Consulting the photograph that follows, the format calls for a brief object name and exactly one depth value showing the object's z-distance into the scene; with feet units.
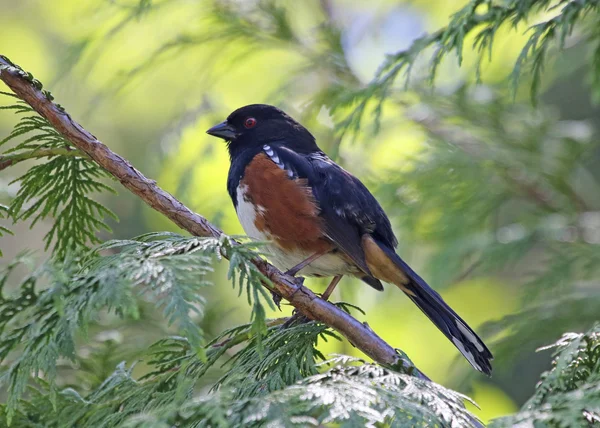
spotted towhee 14.50
